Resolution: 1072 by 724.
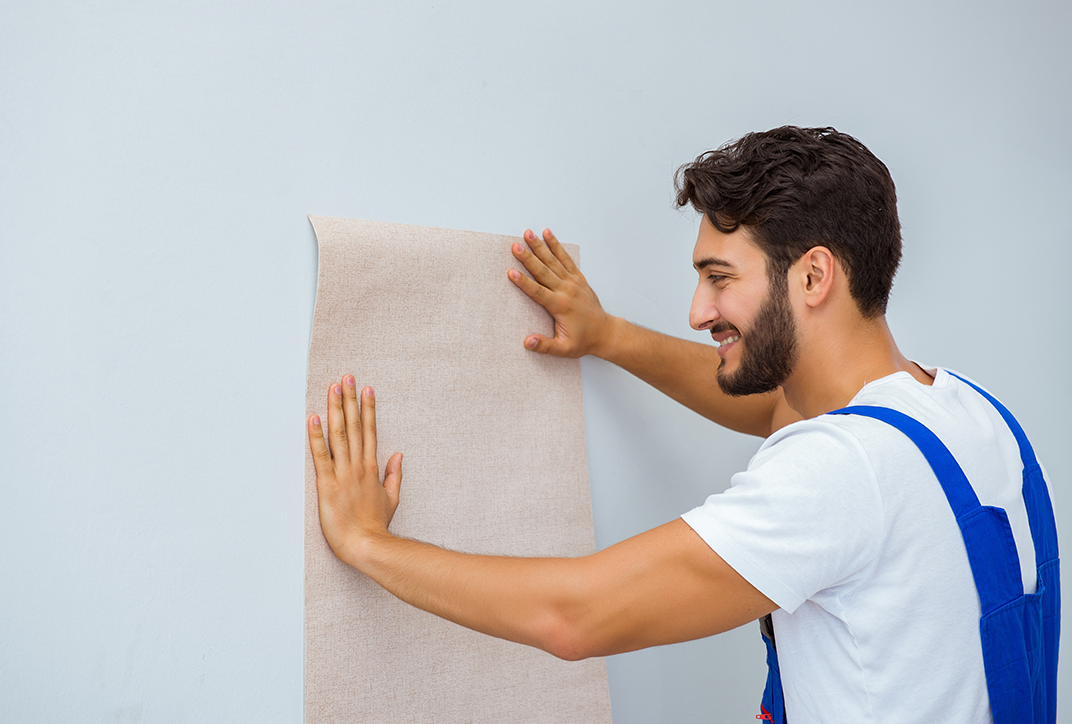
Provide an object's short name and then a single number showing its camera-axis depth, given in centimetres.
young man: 79
